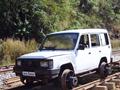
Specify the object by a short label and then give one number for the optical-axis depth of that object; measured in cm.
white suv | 711
